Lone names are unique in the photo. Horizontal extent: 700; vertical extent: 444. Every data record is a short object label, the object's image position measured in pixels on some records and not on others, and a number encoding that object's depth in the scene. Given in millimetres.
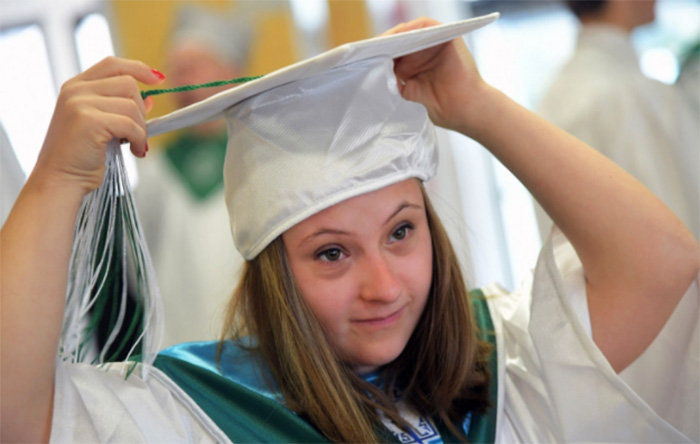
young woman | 1109
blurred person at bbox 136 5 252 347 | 3232
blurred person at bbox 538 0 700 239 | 2561
